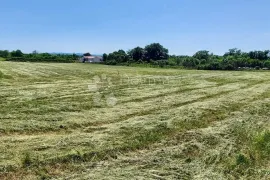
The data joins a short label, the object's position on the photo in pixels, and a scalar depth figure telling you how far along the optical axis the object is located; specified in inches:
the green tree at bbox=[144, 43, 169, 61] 2124.9
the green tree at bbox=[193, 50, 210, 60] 2047.0
